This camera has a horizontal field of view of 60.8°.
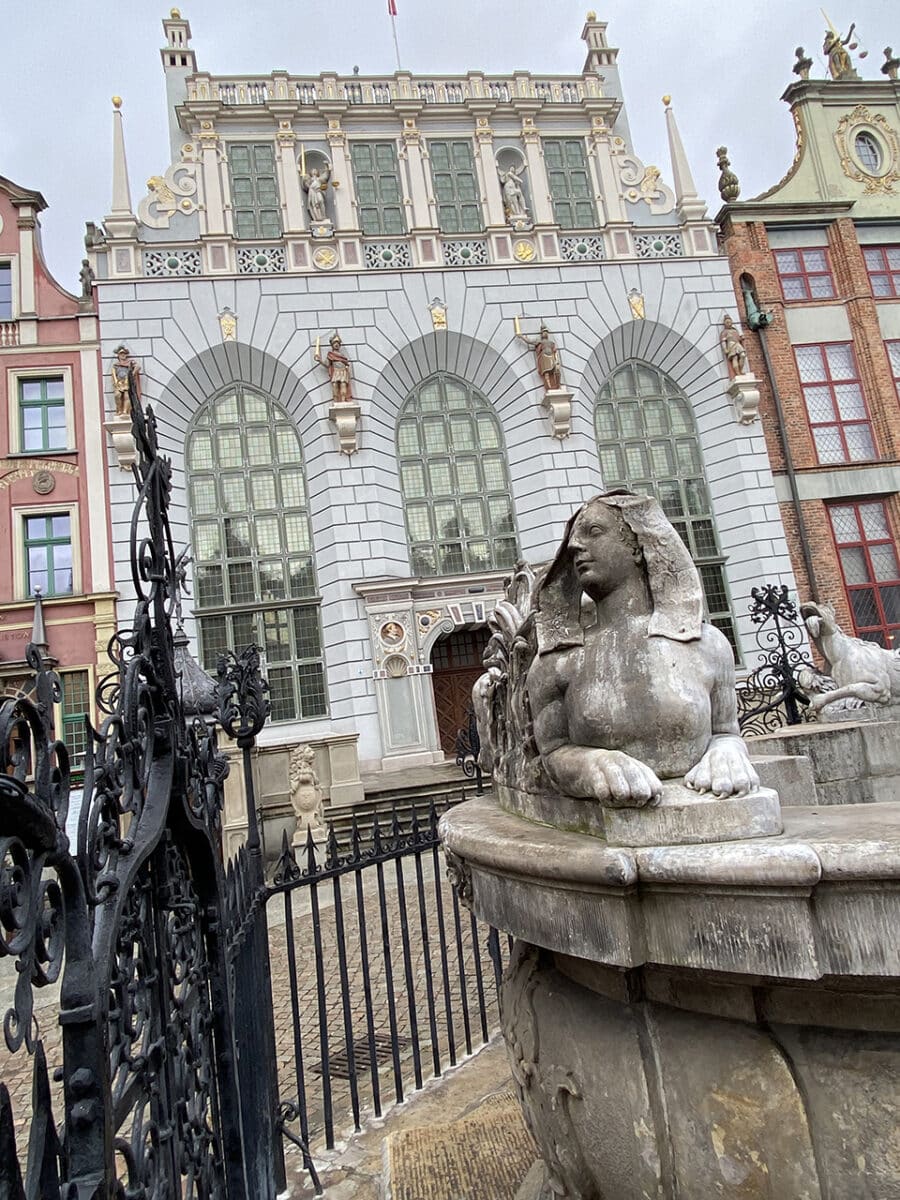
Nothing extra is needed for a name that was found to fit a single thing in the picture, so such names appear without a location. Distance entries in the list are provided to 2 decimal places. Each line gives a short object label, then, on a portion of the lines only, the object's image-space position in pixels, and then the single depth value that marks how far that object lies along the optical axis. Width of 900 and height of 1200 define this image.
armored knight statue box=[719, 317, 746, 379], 19.08
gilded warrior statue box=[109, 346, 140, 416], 15.83
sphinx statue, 1.78
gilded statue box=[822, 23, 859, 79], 22.08
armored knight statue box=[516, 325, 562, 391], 18.56
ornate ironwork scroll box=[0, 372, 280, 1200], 1.05
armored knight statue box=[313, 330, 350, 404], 17.78
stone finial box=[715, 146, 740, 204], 20.33
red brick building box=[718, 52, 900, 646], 19.27
